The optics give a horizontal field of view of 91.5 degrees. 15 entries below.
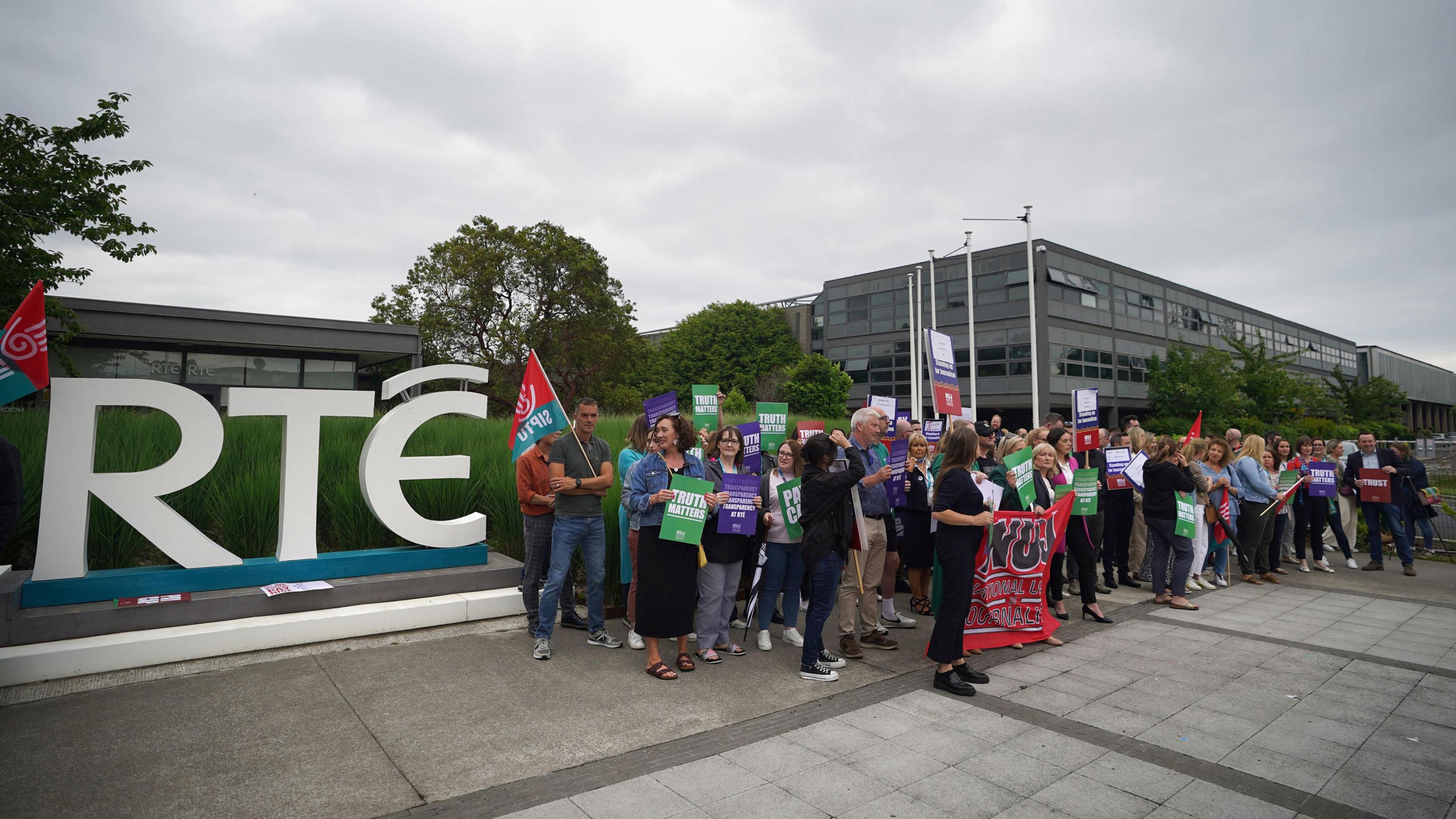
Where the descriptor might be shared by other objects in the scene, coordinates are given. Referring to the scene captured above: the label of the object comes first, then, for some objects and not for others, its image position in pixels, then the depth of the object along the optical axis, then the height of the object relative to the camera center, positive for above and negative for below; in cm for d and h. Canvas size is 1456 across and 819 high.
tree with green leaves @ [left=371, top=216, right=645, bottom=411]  2997 +609
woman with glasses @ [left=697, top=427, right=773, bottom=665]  567 -100
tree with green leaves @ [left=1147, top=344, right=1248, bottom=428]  3359 +326
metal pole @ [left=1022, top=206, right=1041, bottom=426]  2499 +502
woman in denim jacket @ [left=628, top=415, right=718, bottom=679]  534 -97
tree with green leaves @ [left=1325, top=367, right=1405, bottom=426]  4356 +336
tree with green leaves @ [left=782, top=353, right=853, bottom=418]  3822 +331
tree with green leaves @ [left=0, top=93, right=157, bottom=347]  1077 +386
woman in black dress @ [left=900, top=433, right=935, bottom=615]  711 -65
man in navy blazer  1023 -78
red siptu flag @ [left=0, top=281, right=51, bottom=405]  479 +61
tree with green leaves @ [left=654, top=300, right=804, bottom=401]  5469 +772
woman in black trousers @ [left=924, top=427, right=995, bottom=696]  503 -70
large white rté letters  536 -24
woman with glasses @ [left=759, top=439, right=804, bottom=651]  577 -86
